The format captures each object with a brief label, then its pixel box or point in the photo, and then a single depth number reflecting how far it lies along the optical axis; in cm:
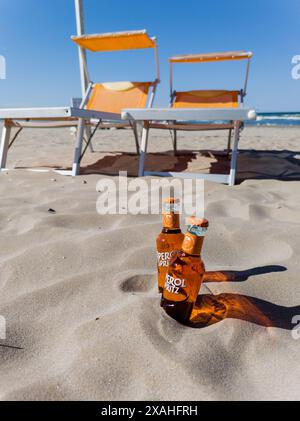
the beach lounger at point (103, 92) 372
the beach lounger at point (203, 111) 300
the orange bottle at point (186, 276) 95
